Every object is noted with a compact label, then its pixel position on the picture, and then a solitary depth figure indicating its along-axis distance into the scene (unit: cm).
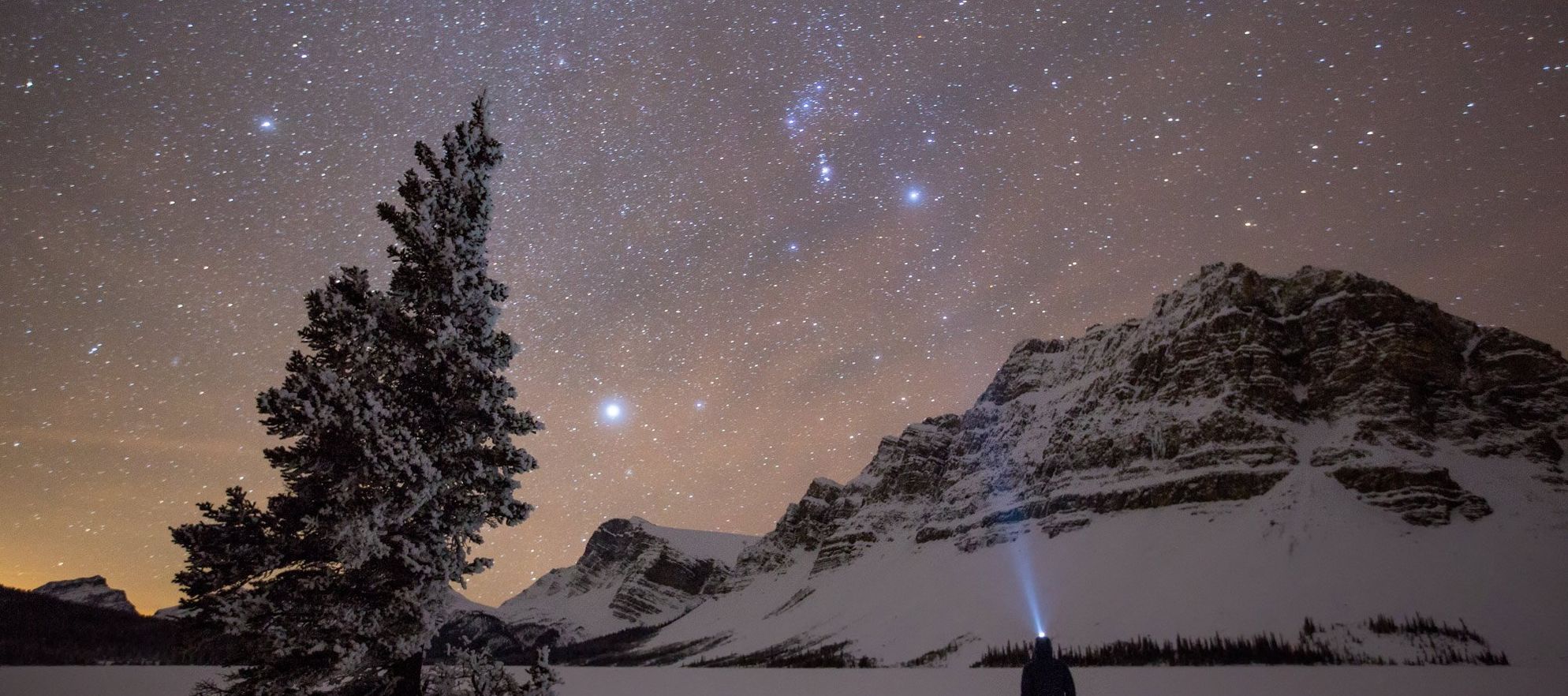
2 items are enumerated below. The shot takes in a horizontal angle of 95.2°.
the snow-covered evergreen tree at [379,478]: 1060
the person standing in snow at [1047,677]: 1202
